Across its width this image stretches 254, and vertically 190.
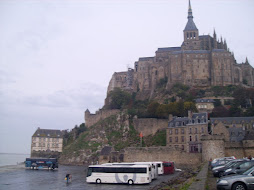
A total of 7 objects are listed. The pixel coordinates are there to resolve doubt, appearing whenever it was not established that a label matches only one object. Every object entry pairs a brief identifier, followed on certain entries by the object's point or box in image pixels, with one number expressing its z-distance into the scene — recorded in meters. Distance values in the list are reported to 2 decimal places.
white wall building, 94.56
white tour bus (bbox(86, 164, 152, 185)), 31.11
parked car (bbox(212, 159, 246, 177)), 22.31
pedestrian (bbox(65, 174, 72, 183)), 36.62
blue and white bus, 62.27
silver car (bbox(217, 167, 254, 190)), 14.49
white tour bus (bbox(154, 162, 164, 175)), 41.72
